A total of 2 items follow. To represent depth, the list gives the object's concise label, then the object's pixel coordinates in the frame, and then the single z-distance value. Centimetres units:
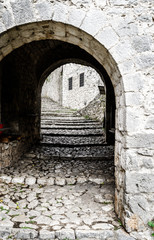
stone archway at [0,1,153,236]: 225
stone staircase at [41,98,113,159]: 514
